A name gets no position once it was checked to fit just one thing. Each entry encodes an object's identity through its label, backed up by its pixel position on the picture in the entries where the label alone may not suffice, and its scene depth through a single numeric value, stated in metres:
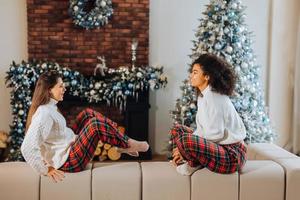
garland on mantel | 4.91
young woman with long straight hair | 2.58
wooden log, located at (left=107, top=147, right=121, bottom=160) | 5.11
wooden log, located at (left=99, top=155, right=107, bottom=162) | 5.11
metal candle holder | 5.25
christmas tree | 4.45
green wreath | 5.10
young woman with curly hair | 2.61
